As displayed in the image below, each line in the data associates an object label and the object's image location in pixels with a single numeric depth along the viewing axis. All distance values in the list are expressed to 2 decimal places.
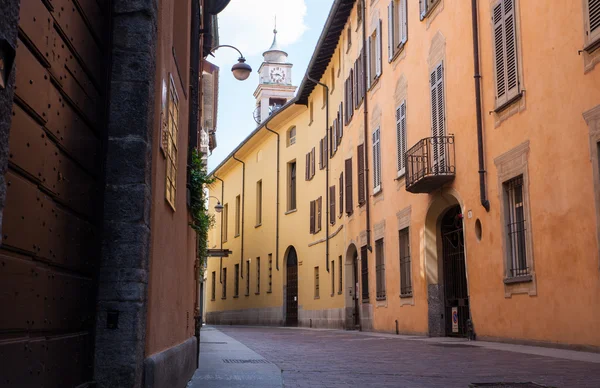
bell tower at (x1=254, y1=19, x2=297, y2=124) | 56.28
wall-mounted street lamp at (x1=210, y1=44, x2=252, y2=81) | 16.66
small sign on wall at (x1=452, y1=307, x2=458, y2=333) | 16.58
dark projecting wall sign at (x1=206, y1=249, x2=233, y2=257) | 26.45
